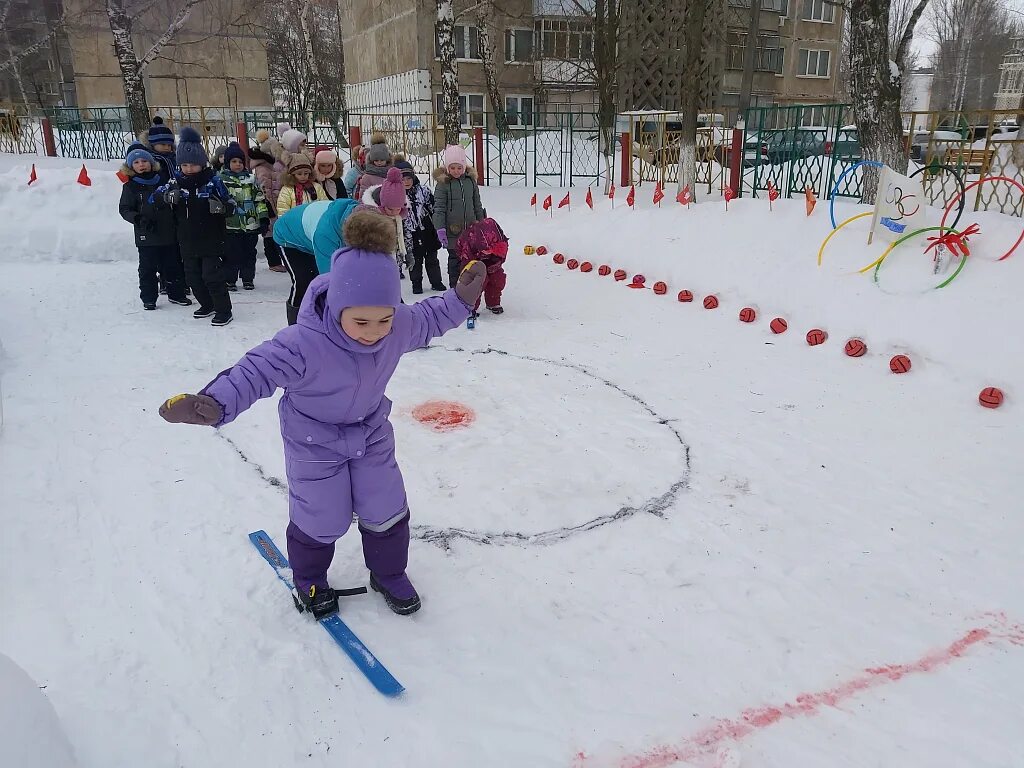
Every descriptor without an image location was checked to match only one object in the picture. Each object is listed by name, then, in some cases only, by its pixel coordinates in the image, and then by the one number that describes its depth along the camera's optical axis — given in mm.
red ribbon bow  5762
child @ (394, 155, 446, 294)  7250
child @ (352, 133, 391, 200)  6539
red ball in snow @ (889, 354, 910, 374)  5203
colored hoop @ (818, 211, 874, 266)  6512
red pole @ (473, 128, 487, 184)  14820
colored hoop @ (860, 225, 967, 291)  5625
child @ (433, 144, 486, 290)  6633
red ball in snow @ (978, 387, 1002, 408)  4613
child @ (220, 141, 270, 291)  7191
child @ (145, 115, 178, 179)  6488
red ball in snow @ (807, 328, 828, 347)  5863
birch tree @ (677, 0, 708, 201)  11750
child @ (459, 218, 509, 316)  6461
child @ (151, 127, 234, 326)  6129
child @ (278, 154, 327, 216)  6387
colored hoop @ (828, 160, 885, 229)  6680
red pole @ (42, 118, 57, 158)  16906
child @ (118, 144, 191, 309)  6332
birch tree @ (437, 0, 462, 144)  14086
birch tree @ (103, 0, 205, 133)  13984
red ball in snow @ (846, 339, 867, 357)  5543
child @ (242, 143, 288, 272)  7605
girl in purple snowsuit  2266
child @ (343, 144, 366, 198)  7215
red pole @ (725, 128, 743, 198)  10602
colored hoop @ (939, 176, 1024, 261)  5543
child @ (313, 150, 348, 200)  6691
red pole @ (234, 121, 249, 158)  15759
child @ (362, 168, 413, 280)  5043
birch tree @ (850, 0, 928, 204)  7770
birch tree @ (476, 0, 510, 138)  18302
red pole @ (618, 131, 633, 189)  13734
